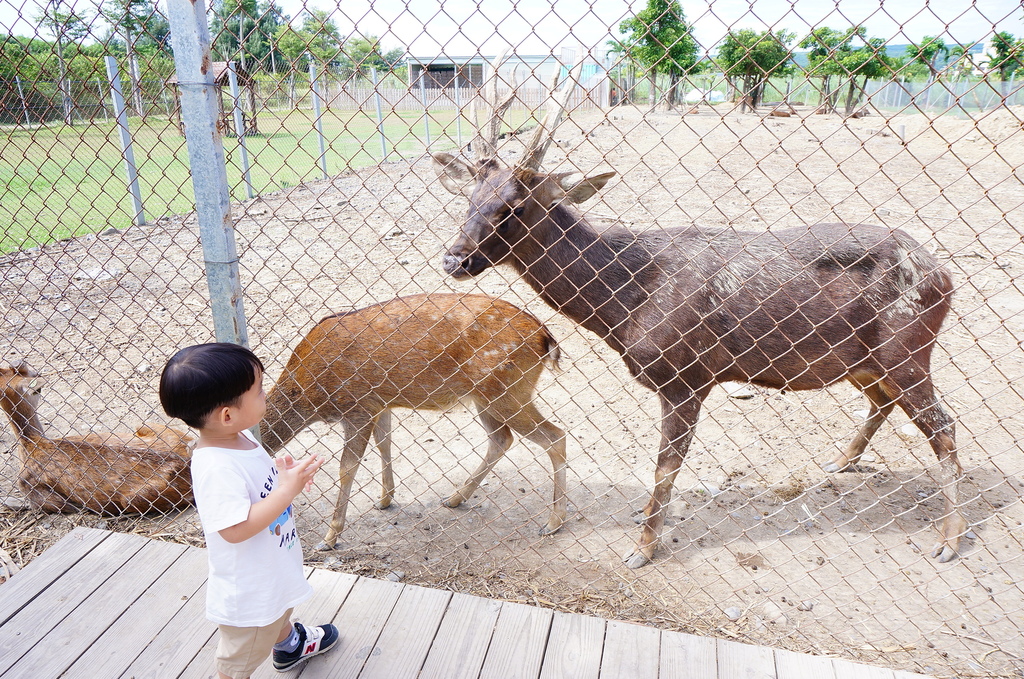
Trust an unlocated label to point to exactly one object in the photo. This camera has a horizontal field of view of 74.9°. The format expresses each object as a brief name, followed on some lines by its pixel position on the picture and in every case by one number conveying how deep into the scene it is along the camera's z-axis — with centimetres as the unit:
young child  198
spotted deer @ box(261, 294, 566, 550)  397
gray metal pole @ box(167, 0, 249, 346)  233
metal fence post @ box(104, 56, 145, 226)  870
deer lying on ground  406
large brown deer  374
